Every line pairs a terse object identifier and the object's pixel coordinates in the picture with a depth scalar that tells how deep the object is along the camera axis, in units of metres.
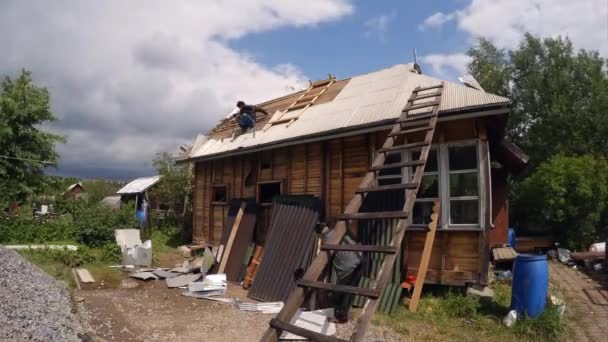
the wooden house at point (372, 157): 7.30
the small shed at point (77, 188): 48.31
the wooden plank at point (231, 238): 10.31
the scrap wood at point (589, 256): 11.00
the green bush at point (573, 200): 13.04
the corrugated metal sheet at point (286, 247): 7.90
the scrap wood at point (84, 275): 9.59
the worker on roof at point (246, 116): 12.60
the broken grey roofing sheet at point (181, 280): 9.55
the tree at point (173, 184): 21.27
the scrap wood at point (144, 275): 10.10
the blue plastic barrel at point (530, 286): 6.14
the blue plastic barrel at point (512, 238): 12.71
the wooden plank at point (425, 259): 7.01
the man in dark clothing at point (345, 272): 6.34
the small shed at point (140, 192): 29.08
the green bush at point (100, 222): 13.88
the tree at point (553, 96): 19.70
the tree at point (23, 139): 20.88
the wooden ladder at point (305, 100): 11.35
